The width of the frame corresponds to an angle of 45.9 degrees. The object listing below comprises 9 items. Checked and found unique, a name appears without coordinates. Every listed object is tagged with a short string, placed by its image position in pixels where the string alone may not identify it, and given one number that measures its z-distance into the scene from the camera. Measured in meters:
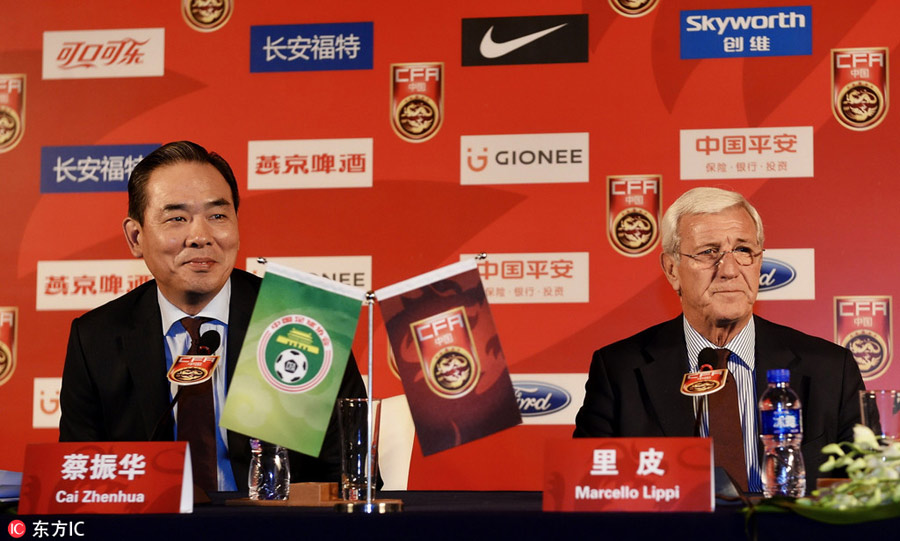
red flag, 1.67
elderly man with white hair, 2.65
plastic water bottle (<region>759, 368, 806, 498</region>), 1.86
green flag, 1.70
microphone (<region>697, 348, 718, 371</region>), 2.52
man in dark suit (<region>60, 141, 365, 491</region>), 2.65
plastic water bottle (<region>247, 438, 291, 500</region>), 2.03
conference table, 1.43
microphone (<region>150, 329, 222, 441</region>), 2.13
